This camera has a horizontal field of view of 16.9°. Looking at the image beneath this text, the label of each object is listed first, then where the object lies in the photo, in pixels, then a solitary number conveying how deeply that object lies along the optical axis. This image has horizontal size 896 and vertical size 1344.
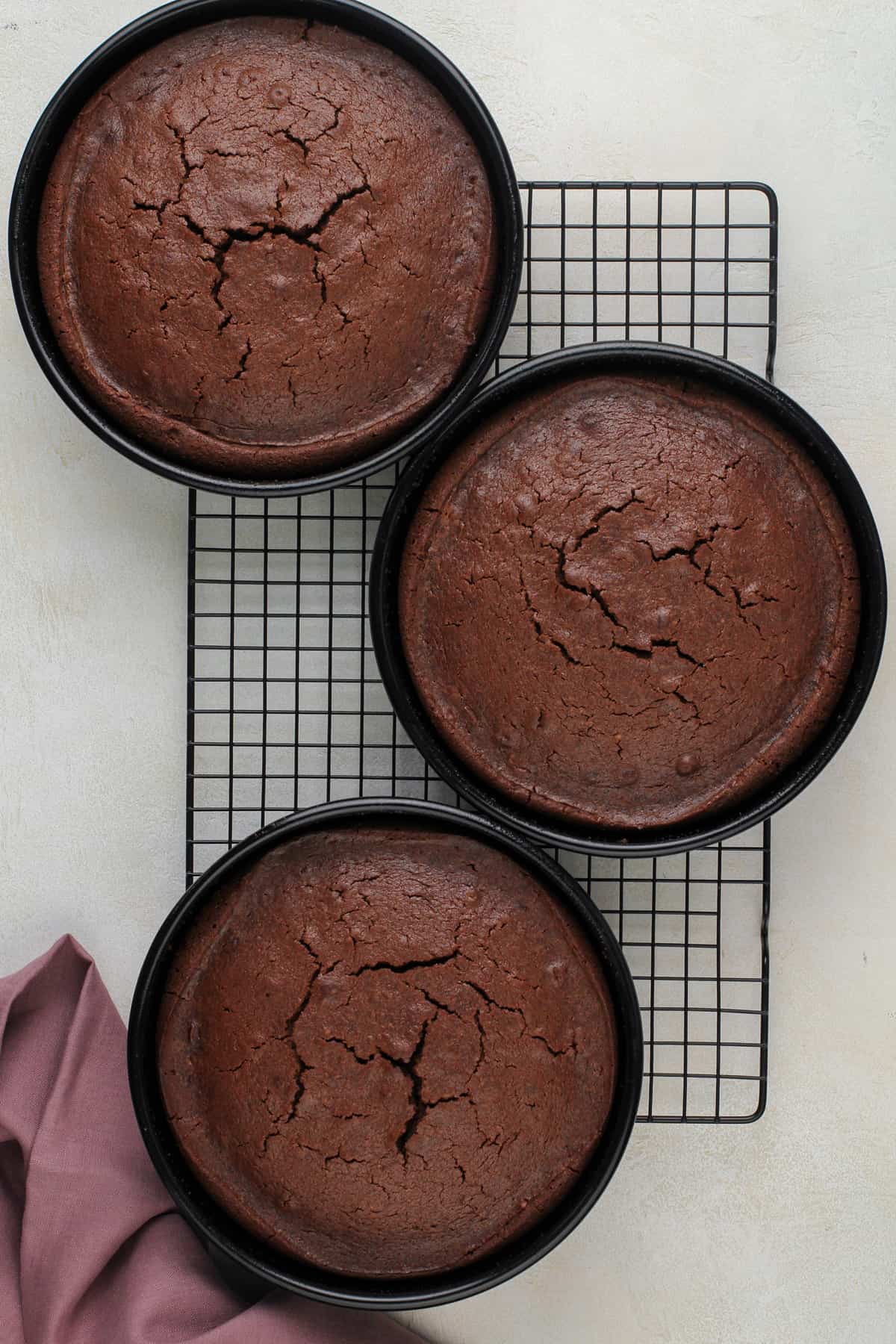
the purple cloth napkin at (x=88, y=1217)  1.29
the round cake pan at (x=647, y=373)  1.26
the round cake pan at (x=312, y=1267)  1.26
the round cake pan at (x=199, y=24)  1.25
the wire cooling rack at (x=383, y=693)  1.32
